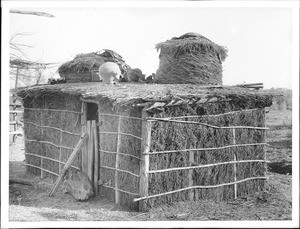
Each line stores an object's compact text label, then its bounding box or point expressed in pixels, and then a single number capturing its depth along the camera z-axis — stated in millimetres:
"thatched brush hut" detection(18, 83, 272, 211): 9523
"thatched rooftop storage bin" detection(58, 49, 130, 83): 14039
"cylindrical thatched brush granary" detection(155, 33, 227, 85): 12883
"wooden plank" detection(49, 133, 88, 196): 10852
